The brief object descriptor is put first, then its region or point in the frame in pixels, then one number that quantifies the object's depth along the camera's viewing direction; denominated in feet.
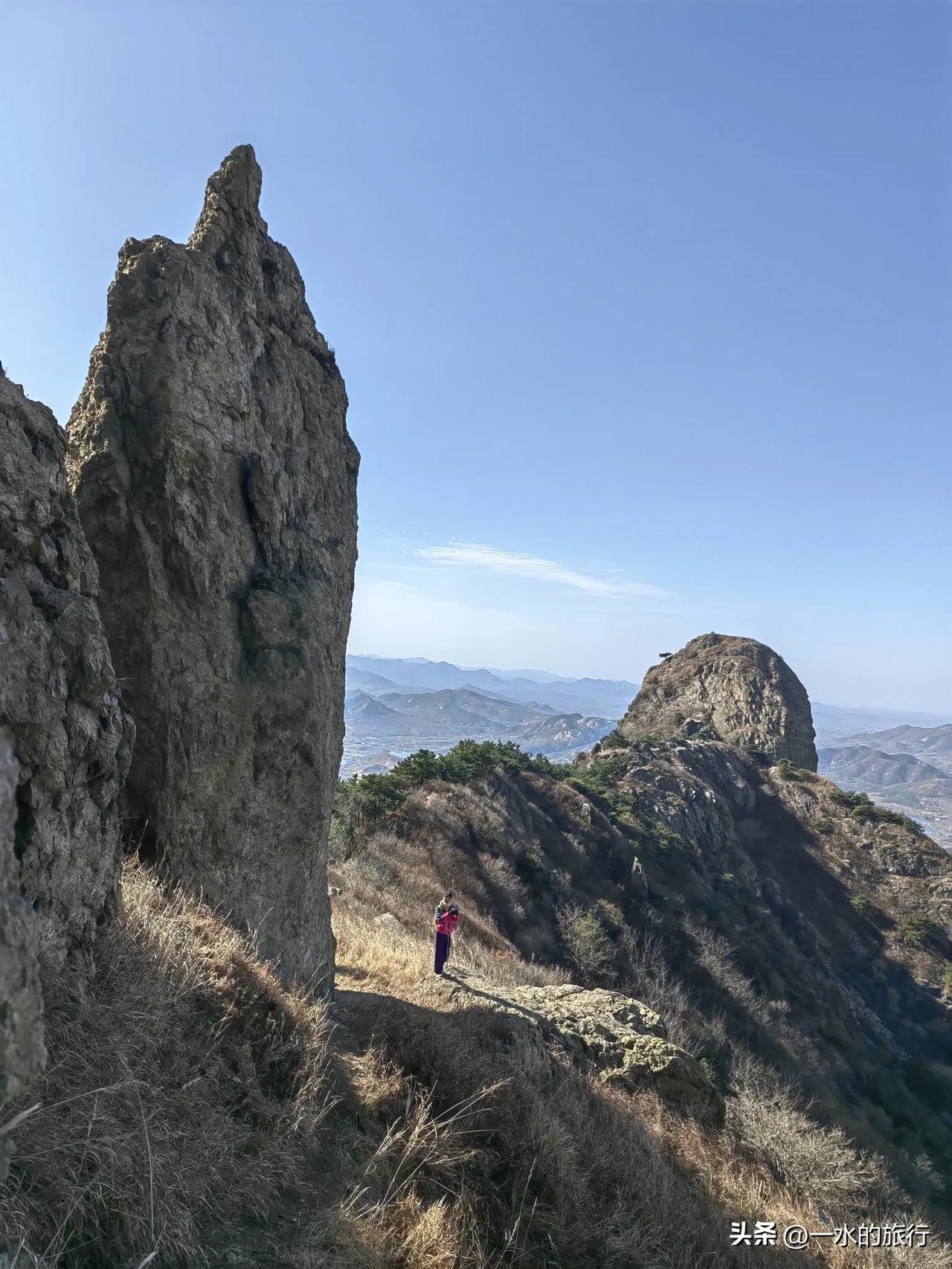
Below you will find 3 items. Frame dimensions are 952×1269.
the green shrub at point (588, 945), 82.64
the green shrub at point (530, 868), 95.45
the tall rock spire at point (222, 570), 20.34
